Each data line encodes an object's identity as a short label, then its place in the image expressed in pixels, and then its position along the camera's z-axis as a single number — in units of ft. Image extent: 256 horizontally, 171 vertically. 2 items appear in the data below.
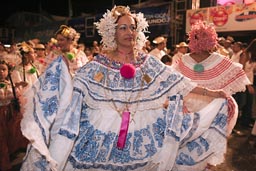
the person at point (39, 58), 21.88
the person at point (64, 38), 11.07
